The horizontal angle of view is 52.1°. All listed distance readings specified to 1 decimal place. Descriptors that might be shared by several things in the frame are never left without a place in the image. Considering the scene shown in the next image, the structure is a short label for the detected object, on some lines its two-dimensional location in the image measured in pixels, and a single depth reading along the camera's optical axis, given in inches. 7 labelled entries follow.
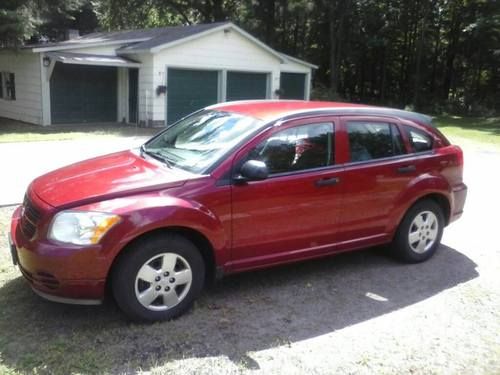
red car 140.6
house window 813.9
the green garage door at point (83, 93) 764.0
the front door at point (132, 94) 808.9
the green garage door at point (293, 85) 946.1
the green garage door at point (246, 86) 837.8
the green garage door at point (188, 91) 774.5
